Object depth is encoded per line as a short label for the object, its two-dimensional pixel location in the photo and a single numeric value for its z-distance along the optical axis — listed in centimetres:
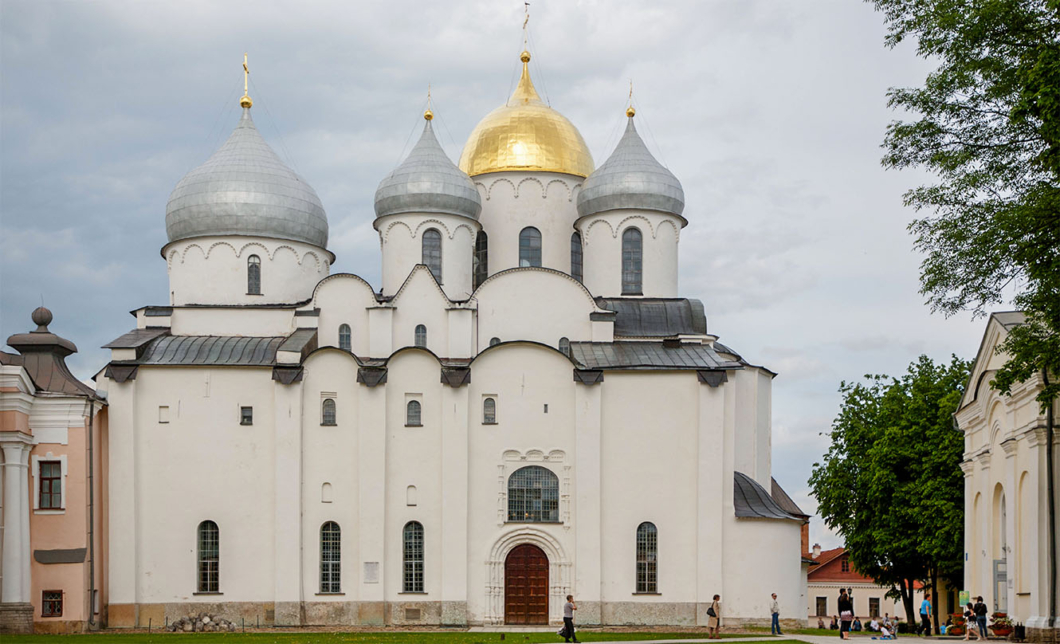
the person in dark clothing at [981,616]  2981
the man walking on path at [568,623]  2844
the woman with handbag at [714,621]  3188
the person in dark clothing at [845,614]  3300
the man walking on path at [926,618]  3891
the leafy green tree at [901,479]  4069
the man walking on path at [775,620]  3478
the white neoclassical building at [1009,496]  2755
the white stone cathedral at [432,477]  3675
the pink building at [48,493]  3416
